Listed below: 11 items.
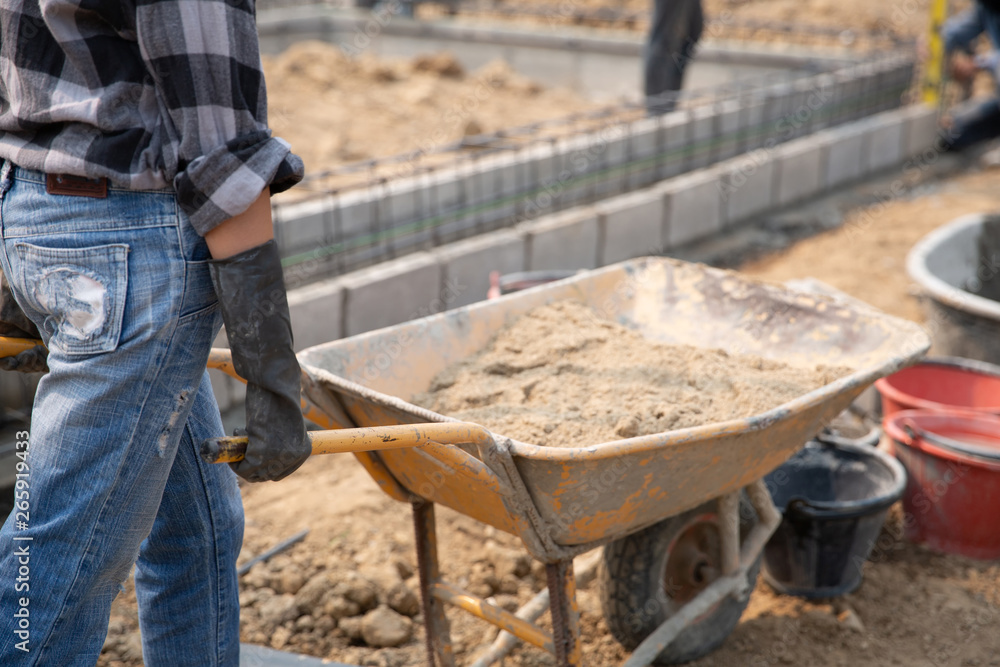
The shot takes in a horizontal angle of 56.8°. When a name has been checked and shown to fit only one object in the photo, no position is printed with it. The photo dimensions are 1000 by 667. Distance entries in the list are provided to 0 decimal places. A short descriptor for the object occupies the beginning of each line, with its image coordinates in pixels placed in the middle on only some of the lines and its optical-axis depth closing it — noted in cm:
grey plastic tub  374
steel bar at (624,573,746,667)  236
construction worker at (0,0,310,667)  141
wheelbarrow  194
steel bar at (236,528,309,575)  292
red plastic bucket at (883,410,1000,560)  308
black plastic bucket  284
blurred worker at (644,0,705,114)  723
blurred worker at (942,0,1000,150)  691
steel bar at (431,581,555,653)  219
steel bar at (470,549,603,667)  233
